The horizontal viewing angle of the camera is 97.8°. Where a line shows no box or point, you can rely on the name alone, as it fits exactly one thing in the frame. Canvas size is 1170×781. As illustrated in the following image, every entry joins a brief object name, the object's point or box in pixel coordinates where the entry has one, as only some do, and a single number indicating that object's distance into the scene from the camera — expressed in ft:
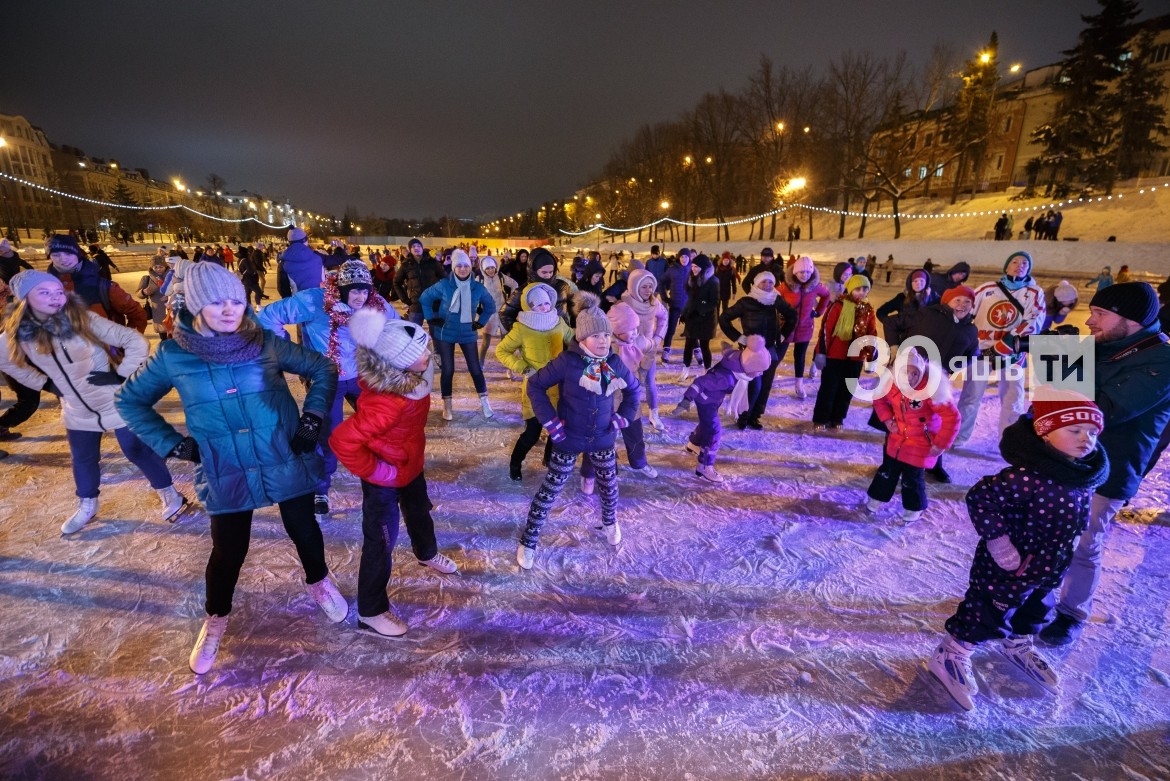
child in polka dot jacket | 6.83
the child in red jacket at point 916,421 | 11.78
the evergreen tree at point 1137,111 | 85.30
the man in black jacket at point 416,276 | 25.54
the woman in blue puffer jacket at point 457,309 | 17.37
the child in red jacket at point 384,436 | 7.75
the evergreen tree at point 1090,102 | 88.84
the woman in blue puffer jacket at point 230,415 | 7.00
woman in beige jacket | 9.93
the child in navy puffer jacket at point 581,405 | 10.14
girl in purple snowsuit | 14.25
